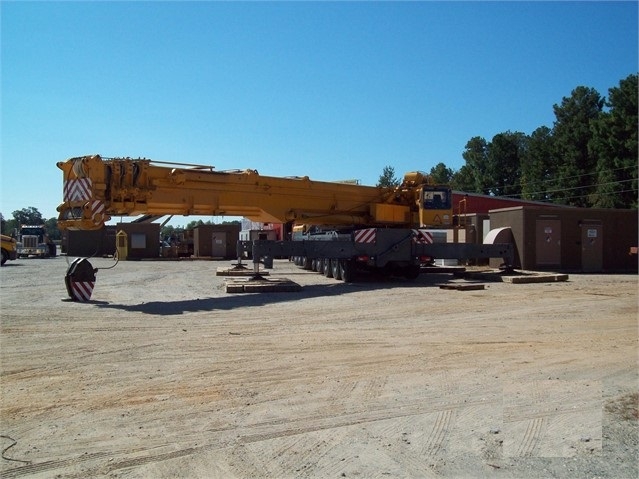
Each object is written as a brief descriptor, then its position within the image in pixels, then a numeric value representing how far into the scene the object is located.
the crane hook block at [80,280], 14.77
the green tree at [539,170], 67.31
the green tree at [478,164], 82.12
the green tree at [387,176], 106.57
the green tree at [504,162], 80.44
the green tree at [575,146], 60.39
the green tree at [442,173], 95.97
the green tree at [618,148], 49.59
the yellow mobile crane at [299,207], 15.37
